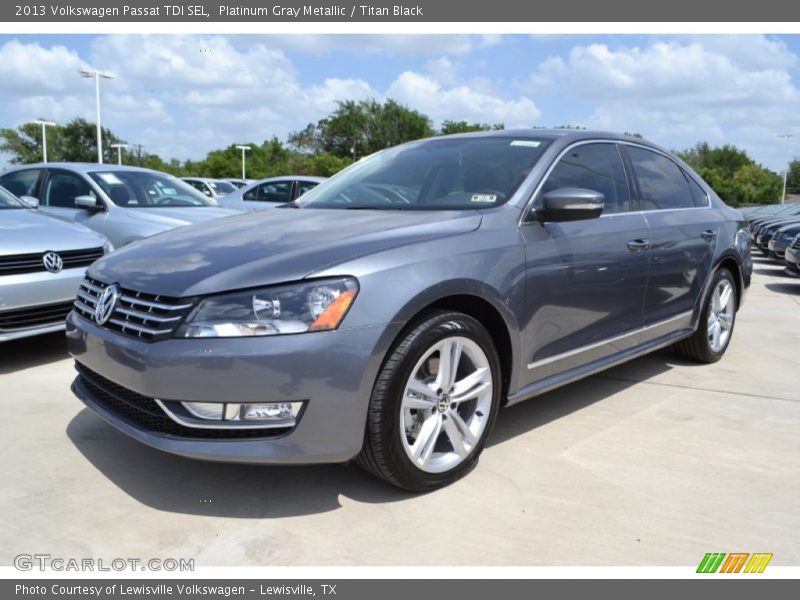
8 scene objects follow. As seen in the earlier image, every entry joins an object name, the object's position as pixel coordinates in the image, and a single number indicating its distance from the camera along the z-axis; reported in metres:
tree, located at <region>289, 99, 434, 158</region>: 67.56
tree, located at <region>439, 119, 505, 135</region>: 65.94
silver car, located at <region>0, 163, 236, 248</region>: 6.91
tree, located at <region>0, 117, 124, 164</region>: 64.69
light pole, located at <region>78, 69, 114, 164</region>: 28.30
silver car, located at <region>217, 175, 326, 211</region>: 12.73
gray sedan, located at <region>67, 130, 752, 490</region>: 2.50
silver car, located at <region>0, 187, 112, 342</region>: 4.62
